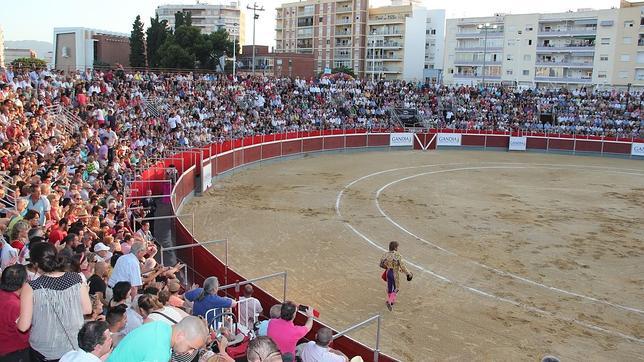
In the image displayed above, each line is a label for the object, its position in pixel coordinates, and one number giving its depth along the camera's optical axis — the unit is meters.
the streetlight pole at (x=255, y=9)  49.25
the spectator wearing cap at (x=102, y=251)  8.16
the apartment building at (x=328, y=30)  98.19
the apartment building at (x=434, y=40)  97.25
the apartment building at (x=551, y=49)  71.19
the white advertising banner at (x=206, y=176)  22.60
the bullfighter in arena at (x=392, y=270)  11.41
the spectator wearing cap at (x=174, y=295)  6.46
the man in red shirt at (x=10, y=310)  4.83
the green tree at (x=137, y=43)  73.31
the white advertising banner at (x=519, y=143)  41.53
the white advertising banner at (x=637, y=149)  39.19
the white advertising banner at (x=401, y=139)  40.38
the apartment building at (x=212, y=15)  131.62
